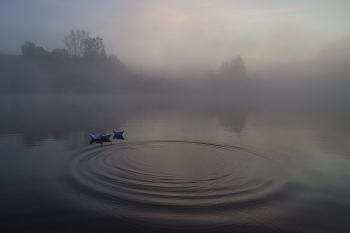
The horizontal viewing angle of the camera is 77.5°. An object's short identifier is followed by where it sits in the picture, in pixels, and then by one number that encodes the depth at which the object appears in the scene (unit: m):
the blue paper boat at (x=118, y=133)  21.39
